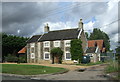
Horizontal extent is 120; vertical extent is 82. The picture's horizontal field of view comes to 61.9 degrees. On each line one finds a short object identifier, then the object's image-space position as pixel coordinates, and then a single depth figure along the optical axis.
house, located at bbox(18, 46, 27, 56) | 27.12
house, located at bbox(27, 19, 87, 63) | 21.48
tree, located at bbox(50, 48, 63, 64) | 21.39
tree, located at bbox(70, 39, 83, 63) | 19.63
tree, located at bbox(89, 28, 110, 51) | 54.01
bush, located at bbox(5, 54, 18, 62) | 24.90
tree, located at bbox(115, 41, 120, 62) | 10.10
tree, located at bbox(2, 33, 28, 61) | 29.09
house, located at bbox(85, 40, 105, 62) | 22.53
